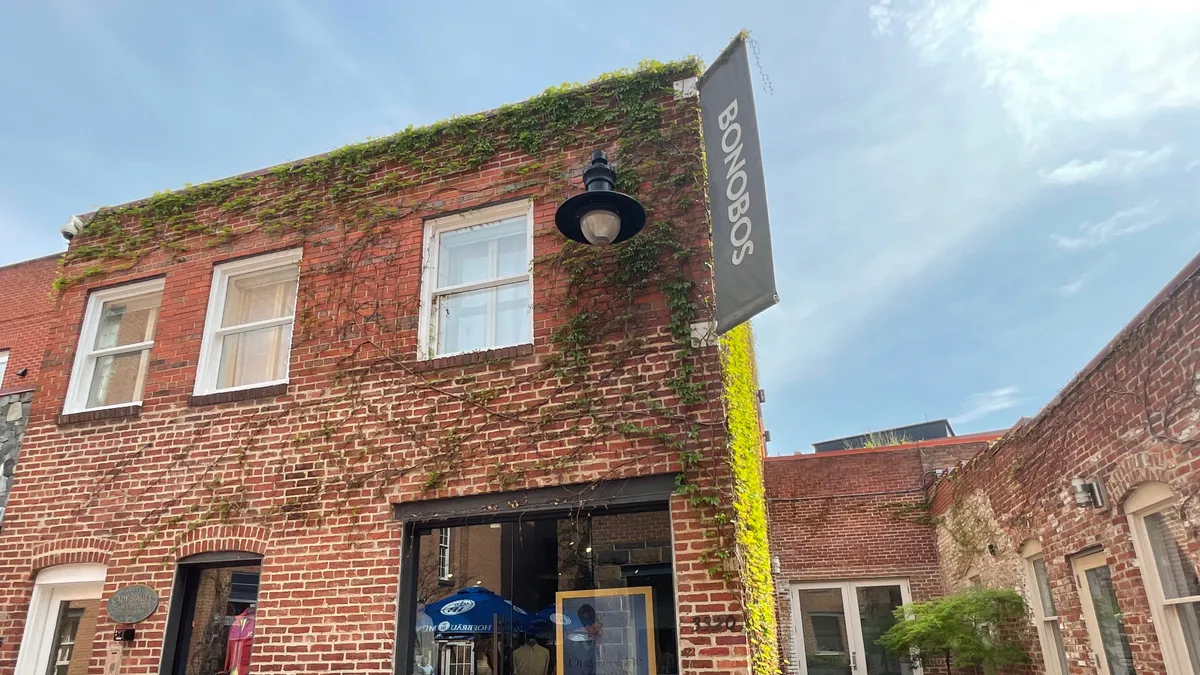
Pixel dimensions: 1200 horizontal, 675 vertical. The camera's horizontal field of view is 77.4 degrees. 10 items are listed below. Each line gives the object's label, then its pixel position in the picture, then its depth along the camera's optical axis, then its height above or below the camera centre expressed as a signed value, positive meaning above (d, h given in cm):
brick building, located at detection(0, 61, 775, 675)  576 +184
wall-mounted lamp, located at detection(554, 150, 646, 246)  540 +292
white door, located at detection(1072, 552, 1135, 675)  692 +10
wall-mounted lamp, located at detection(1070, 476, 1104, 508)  659 +113
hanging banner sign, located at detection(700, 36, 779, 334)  520 +312
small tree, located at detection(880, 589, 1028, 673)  968 +6
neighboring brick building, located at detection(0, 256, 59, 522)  1382 +608
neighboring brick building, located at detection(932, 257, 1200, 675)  516 +101
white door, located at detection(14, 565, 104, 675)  719 +38
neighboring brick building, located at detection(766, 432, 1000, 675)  1374 +161
